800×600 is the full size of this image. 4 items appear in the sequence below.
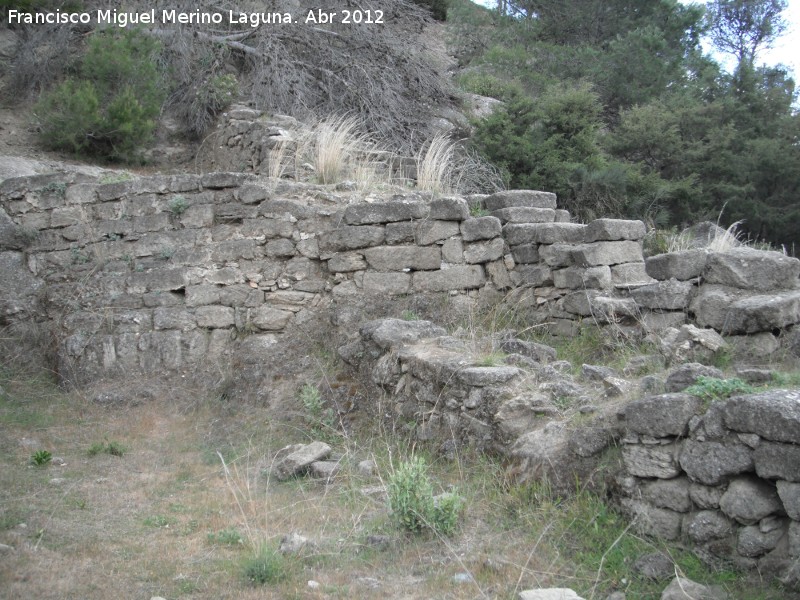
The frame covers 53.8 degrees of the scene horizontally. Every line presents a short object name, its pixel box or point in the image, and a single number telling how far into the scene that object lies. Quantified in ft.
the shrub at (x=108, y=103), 32.86
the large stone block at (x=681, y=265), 21.58
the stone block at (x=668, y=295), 21.08
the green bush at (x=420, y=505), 13.64
